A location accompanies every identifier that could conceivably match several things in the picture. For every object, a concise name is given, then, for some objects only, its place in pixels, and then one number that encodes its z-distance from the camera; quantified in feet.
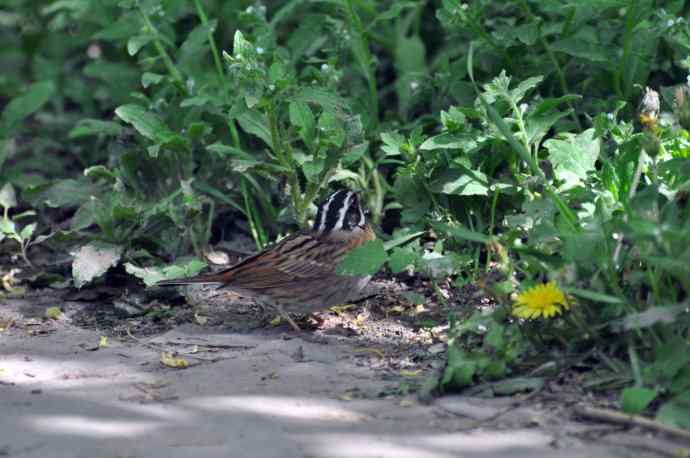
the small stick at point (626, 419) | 24.12
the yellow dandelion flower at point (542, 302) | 27.53
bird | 35.24
